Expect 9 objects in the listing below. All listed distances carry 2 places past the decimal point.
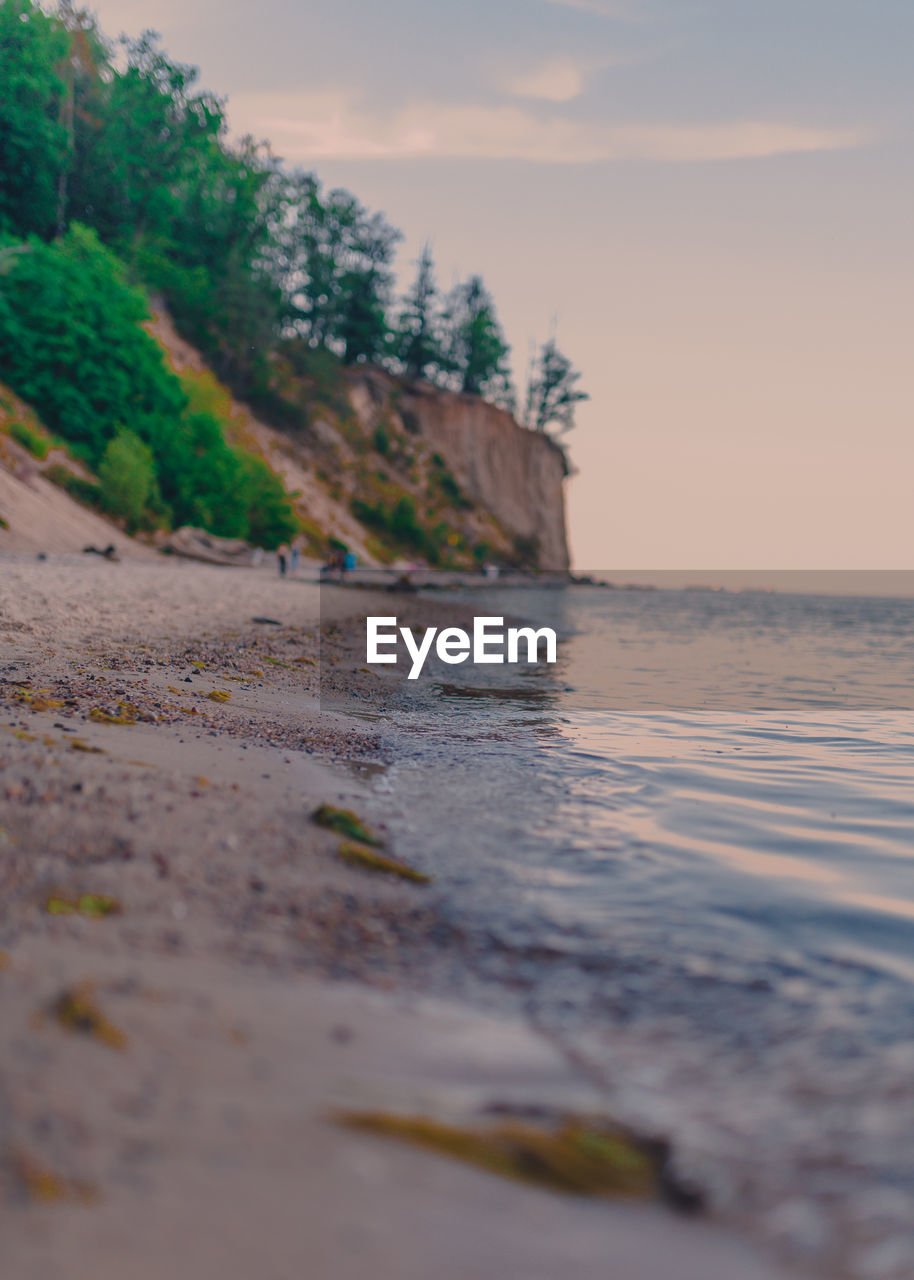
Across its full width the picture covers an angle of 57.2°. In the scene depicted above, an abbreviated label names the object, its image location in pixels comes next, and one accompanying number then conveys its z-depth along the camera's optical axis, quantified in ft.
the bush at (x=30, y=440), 111.75
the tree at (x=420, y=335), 285.02
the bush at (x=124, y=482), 114.93
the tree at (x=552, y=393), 328.49
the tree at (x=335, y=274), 244.22
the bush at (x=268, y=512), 153.79
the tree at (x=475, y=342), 301.43
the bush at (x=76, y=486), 112.16
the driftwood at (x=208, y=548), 117.29
